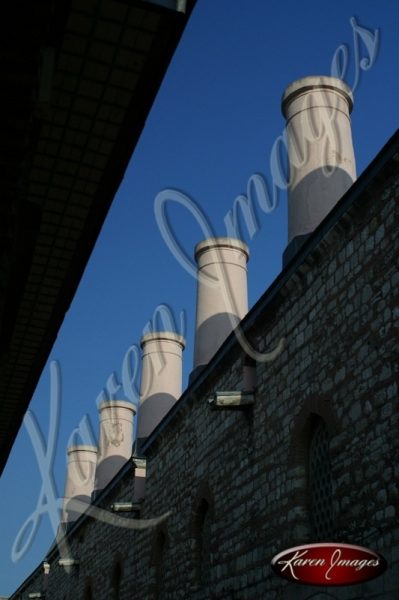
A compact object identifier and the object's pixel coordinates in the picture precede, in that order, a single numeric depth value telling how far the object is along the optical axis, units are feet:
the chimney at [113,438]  69.62
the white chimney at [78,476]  83.97
